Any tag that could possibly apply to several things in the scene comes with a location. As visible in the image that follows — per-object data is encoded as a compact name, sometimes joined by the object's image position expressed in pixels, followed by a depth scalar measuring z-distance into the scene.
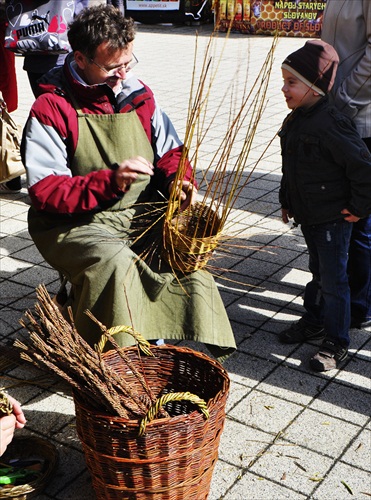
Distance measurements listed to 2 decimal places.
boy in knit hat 3.15
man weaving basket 2.95
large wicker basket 2.25
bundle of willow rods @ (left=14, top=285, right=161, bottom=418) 2.27
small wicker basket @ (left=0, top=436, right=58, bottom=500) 2.58
